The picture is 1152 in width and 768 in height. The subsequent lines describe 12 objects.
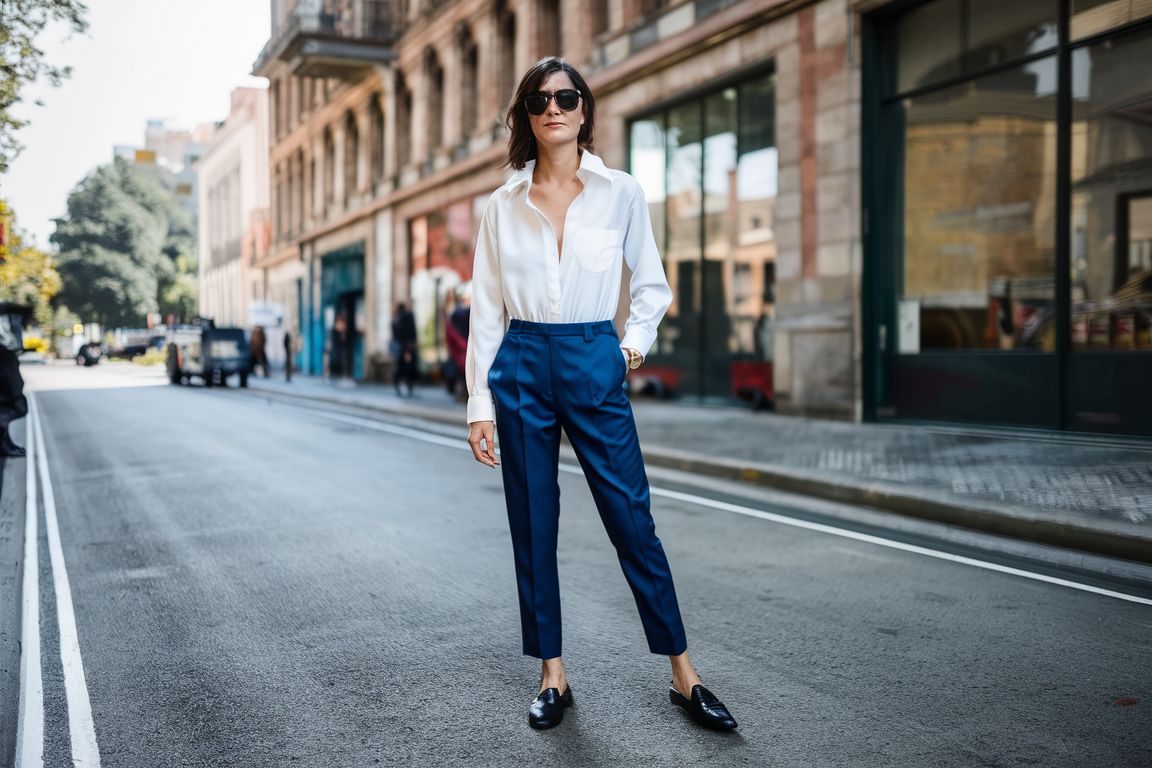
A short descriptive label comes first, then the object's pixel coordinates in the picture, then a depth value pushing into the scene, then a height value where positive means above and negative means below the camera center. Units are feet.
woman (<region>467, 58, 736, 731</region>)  10.33 -0.12
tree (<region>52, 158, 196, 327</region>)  249.55 +23.72
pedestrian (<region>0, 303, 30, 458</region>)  31.94 -0.54
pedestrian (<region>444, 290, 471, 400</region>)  52.47 +0.56
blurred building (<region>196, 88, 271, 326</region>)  158.20 +23.71
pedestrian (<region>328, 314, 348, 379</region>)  104.94 -1.35
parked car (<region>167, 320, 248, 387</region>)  94.22 -0.67
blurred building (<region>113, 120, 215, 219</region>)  371.15 +75.00
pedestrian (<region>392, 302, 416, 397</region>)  67.21 +0.21
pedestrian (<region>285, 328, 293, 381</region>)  101.96 -1.02
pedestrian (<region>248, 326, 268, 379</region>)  111.24 -0.25
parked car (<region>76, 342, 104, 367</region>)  193.47 -1.31
